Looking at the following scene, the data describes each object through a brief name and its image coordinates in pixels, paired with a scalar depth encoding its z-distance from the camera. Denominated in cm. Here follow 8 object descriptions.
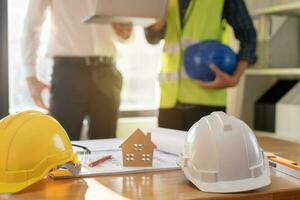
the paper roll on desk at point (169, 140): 183
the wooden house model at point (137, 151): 170
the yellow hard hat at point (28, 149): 150
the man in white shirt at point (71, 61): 286
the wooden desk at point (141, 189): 145
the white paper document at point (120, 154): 166
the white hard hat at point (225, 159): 148
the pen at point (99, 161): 172
